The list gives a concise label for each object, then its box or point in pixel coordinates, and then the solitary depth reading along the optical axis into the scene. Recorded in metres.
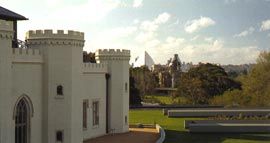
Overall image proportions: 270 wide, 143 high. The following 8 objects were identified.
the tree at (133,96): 57.28
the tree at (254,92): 50.19
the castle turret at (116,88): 31.41
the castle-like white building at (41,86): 19.12
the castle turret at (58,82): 22.47
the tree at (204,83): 62.69
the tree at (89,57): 55.83
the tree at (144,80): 81.47
